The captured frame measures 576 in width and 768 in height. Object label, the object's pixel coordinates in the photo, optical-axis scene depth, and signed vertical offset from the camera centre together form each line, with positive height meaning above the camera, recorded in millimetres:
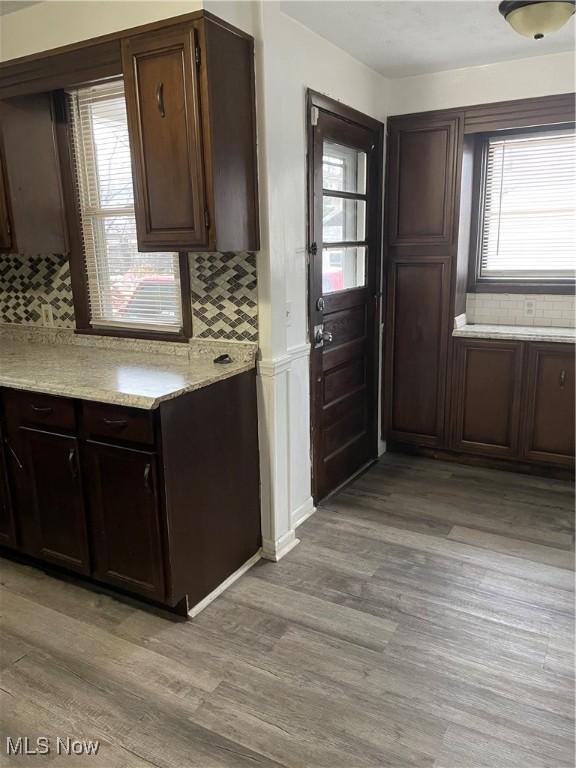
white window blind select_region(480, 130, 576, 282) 3590 +237
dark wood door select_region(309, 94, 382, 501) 2984 -221
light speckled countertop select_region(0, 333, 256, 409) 2184 -514
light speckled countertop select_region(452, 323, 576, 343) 3418 -541
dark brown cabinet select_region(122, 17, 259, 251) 2133 +457
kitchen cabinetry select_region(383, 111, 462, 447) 3574 -154
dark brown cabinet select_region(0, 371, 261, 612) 2197 -971
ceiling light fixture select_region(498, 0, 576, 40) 2291 +924
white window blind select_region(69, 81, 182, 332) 2754 +111
